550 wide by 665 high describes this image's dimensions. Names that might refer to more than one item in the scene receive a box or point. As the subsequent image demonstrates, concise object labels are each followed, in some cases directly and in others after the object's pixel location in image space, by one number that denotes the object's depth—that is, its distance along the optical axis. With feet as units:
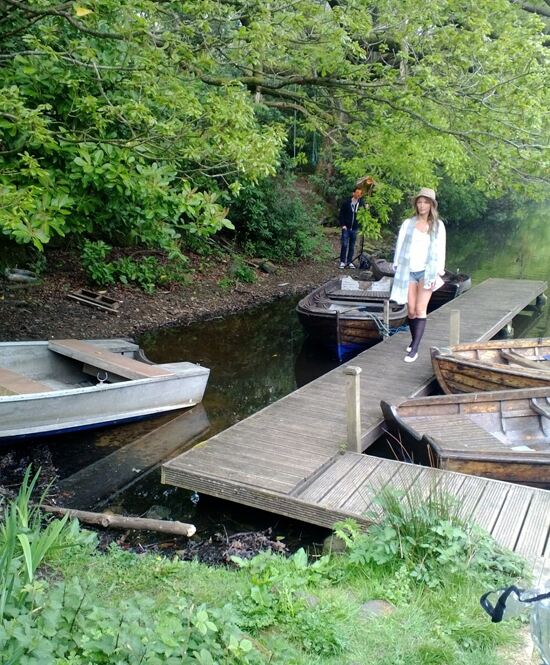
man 49.45
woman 23.99
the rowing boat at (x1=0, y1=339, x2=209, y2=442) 21.33
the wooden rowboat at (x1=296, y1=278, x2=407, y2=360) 34.81
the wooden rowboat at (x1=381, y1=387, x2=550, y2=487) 20.44
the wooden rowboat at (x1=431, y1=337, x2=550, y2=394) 23.57
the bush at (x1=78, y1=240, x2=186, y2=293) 42.19
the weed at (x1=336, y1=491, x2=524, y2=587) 11.75
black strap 5.99
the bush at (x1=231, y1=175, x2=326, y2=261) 55.26
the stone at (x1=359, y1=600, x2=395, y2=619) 10.60
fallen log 14.65
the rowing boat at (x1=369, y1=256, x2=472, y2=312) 47.32
